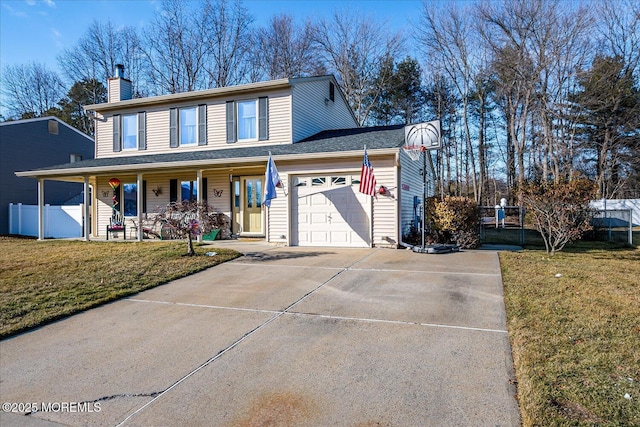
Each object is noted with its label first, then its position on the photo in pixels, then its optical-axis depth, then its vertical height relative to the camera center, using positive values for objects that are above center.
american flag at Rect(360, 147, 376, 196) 9.47 +0.87
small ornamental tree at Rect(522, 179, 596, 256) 8.35 +0.16
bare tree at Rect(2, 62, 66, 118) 29.88 +10.48
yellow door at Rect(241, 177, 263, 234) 13.27 +0.35
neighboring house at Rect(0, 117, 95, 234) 18.06 +3.37
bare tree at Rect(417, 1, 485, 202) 24.84 +11.48
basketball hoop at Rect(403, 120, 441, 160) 10.00 +2.04
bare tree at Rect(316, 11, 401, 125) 26.41 +11.58
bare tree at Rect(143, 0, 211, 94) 27.28 +12.62
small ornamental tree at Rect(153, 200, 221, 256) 8.94 -0.08
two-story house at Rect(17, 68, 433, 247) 10.54 +1.68
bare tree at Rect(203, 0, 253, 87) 27.33 +13.35
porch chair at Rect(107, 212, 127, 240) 14.02 -0.28
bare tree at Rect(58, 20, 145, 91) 28.34 +12.43
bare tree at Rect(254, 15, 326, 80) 26.86 +12.09
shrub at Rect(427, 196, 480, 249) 10.13 -0.27
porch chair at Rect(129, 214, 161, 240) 13.92 -0.62
